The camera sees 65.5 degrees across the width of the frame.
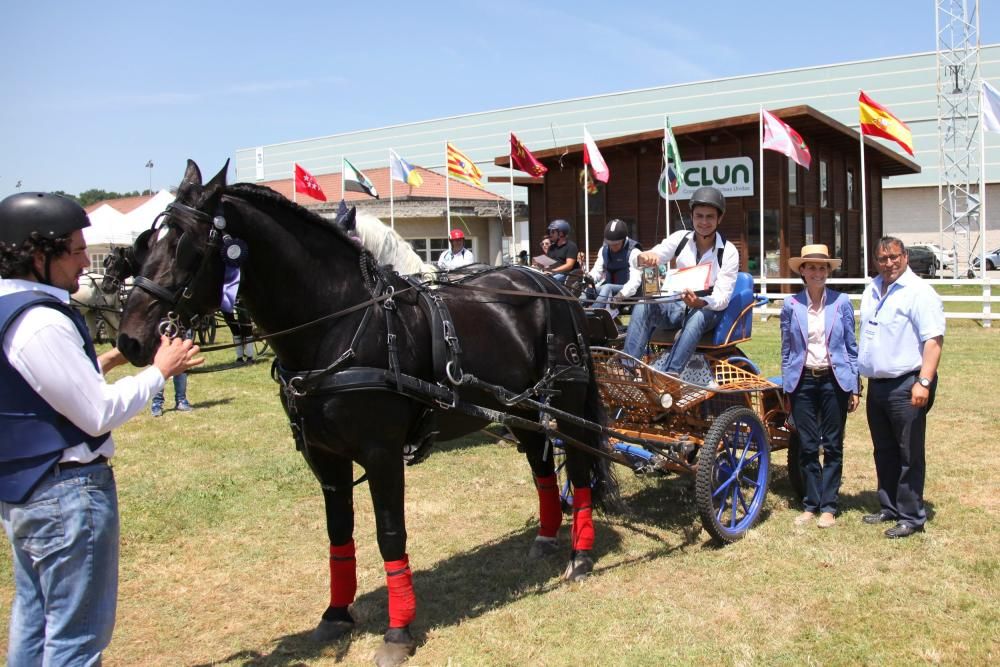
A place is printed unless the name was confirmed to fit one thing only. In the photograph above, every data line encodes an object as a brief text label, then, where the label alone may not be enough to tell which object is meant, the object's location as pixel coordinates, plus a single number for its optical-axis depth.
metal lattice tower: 29.69
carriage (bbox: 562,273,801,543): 5.26
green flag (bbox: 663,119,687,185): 18.36
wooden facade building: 22.50
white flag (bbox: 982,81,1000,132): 13.43
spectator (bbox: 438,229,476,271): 11.25
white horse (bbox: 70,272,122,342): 13.88
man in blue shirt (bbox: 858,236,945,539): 5.12
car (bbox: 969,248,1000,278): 35.88
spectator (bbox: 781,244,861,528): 5.45
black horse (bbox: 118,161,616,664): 3.36
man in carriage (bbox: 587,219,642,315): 7.69
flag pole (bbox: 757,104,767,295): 19.83
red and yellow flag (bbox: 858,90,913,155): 15.80
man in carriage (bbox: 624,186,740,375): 5.45
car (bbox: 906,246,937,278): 33.41
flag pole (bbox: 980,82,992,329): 14.54
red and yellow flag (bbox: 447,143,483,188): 21.72
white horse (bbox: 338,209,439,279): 6.20
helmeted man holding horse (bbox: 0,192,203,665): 2.46
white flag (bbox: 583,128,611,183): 20.22
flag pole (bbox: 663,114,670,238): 18.45
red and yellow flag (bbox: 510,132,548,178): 21.67
